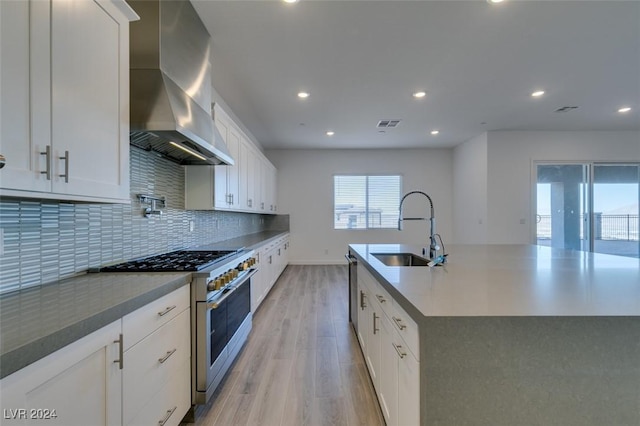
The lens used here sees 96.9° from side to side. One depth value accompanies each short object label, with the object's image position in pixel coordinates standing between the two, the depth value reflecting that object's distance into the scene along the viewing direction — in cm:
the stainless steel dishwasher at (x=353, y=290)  282
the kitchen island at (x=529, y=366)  96
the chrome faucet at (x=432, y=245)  210
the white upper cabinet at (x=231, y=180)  274
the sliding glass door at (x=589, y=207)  555
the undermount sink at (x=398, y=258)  248
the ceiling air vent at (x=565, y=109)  436
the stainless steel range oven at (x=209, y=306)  173
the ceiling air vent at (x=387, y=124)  495
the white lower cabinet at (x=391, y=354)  109
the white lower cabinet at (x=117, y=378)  80
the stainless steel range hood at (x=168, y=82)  174
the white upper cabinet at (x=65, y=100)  96
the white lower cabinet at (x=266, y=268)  338
